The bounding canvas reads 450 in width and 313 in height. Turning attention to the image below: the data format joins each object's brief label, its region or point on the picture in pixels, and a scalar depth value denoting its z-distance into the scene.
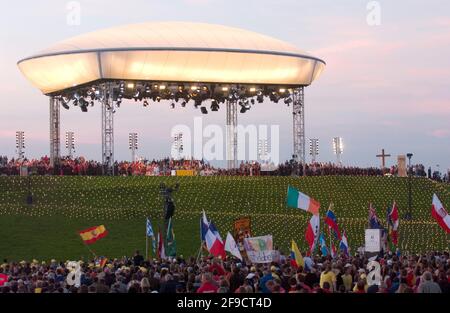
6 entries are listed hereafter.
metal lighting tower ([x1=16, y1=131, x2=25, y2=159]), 72.19
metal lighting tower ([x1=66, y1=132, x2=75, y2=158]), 71.31
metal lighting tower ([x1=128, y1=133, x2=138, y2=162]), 73.82
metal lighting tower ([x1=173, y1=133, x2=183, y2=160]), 72.64
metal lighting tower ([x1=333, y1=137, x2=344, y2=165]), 70.84
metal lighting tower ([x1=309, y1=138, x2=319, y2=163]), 79.68
